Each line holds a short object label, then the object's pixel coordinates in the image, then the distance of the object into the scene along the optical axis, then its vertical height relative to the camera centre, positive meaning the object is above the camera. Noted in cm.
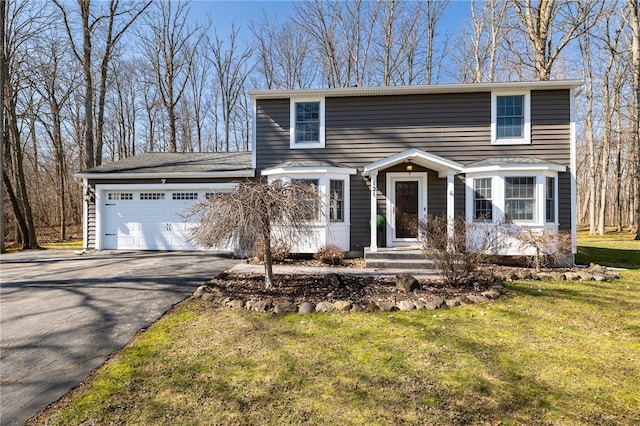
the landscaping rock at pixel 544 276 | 706 -142
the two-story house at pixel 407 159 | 882 +155
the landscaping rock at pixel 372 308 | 493 -147
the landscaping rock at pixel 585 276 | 704 -141
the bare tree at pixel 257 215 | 521 -6
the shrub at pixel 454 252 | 625 -80
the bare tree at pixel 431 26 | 1962 +1138
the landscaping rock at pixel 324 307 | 495 -147
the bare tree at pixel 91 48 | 1495 +797
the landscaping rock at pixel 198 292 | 566 -144
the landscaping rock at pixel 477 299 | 536 -145
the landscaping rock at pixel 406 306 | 500 -146
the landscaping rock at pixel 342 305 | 497 -145
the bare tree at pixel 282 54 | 2173 +1077
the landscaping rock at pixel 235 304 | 511 -147
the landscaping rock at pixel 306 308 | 489 -147
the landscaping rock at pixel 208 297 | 548 -145
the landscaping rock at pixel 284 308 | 489 -147
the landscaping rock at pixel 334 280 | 621 -134
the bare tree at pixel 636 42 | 1569 +826
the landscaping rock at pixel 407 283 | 594 -134
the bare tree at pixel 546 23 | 1390 +837
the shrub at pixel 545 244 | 780 -81
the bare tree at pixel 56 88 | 1424 +614
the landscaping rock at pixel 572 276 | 706 -141
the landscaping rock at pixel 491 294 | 554 -143
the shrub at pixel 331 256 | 863 -118
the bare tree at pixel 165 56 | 2102 +1017
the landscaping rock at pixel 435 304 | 505 -146
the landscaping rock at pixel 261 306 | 498 -146
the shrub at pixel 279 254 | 819 -114
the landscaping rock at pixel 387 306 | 494 -145
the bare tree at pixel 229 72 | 2422 +1058
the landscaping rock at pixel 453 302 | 516 -146
